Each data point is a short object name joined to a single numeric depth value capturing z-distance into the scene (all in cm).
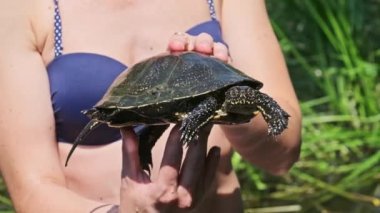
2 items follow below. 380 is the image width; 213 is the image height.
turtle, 207
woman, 258
